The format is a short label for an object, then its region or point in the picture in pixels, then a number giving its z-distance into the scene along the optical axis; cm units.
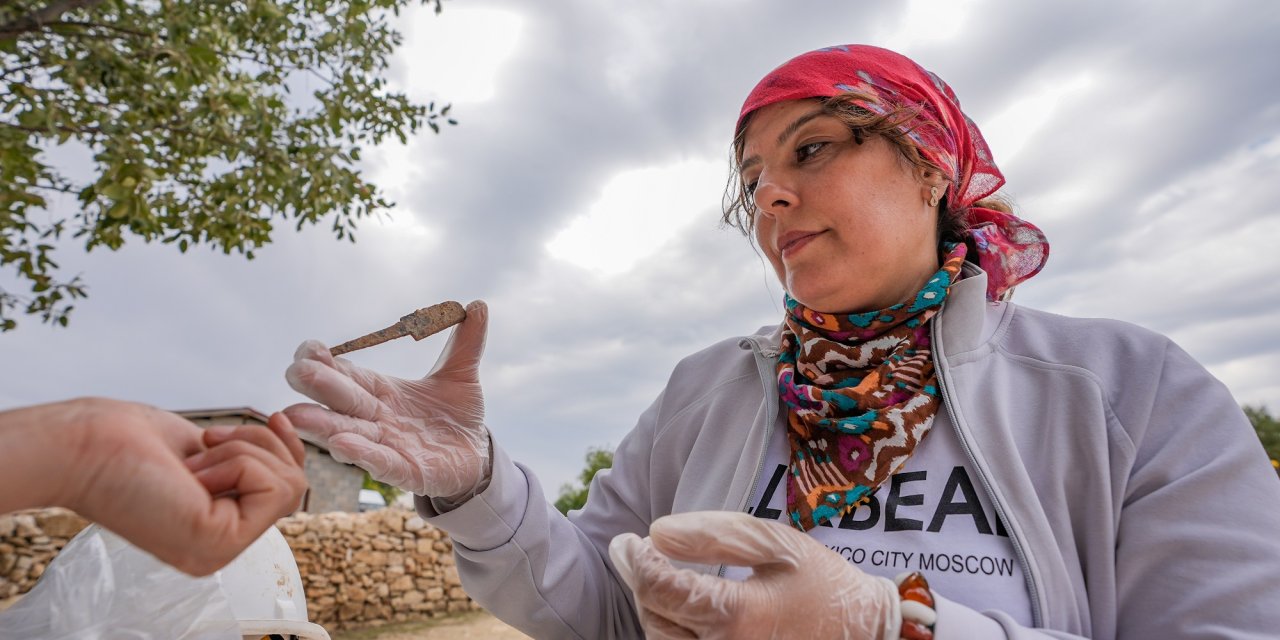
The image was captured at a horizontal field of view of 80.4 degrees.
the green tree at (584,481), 1780
